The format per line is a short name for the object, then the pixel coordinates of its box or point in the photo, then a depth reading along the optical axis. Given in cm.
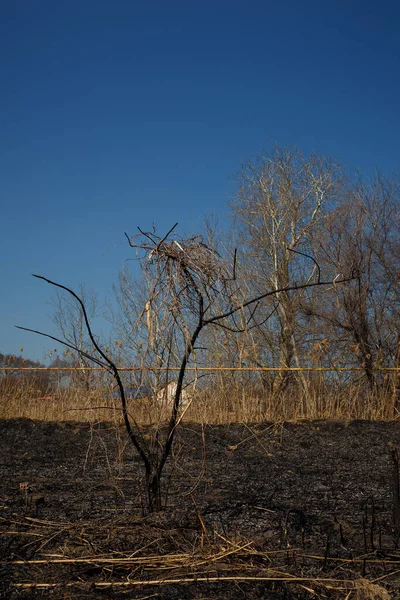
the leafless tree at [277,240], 1842
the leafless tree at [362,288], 1094
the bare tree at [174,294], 337
